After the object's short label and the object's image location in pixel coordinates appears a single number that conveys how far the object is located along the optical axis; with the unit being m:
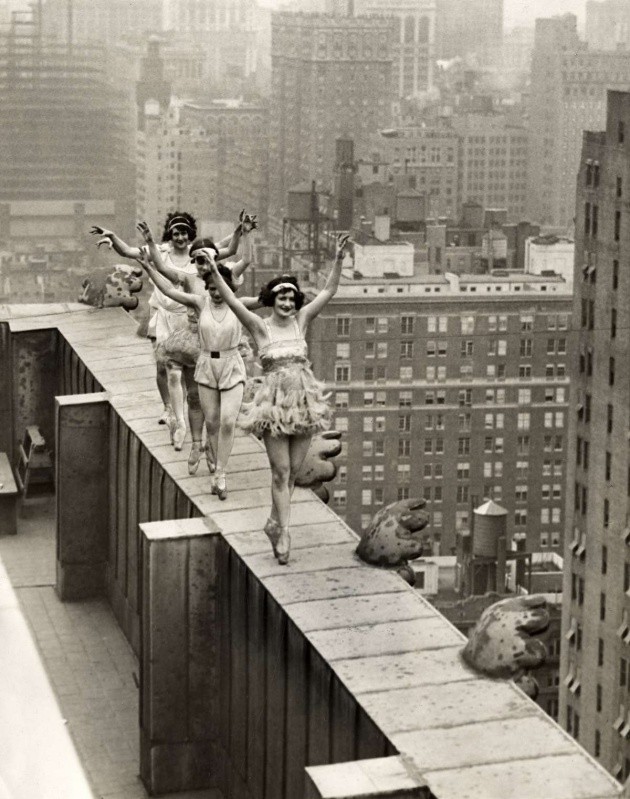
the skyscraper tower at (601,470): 64.94
